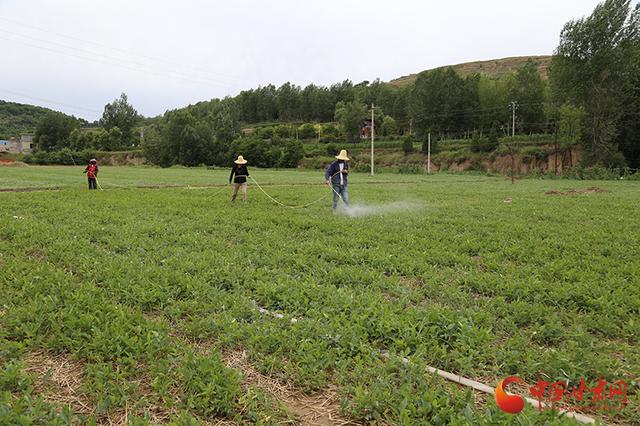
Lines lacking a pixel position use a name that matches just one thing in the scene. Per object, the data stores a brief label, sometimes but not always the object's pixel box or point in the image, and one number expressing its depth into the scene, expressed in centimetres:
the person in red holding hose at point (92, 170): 2241
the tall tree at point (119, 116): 13375
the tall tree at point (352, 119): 10131
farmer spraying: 1456
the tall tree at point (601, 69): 5662
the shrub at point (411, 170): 6838
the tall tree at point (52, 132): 11922
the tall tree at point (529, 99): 8244
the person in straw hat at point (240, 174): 1605
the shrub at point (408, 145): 8538
